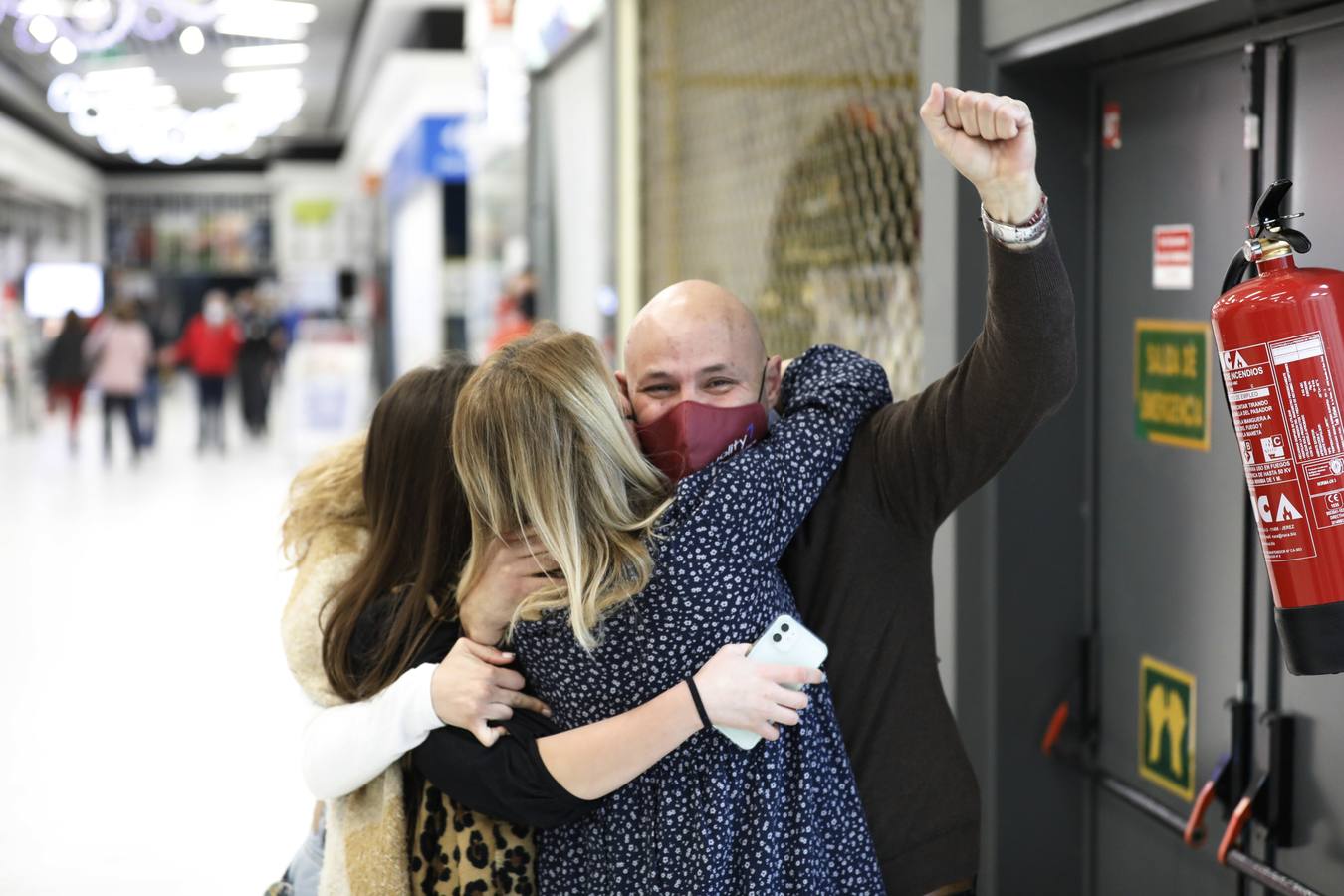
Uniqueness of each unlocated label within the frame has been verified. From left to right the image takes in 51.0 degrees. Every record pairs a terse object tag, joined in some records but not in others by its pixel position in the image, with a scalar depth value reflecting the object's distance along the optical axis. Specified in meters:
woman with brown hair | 1.77
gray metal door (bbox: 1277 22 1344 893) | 2.23
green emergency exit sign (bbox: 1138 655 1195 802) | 2.73
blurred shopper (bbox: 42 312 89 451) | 15.89
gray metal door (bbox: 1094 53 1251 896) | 2.57
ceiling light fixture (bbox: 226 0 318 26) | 12.41
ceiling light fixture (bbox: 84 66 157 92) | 17.39
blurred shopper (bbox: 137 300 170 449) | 15.34
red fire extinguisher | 1.51
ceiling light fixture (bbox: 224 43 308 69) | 16.48
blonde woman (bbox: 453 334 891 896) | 1.61
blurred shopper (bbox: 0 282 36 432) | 17.27
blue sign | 14.97
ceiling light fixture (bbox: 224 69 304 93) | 18.78
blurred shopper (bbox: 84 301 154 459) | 14.27
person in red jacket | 15.74
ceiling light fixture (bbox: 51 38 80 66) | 8.80
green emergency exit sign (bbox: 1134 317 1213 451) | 2.64
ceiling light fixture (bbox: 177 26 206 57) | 12.11
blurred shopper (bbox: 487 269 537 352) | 7.93
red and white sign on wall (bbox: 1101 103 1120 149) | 2.89
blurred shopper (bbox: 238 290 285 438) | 16.86
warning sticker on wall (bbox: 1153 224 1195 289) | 2.65
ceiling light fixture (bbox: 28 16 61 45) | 7.70
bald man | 1.79
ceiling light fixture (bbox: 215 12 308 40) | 13.49
